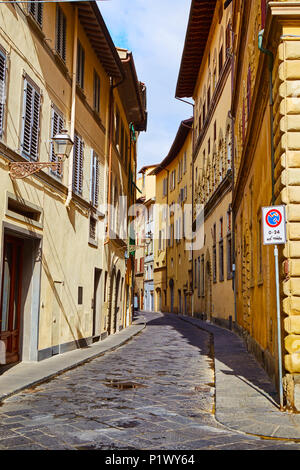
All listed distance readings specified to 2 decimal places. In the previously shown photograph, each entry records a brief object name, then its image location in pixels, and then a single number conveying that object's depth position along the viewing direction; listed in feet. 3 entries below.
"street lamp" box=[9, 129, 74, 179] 31.65
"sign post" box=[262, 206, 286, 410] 22.79
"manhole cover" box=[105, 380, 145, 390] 28.55
